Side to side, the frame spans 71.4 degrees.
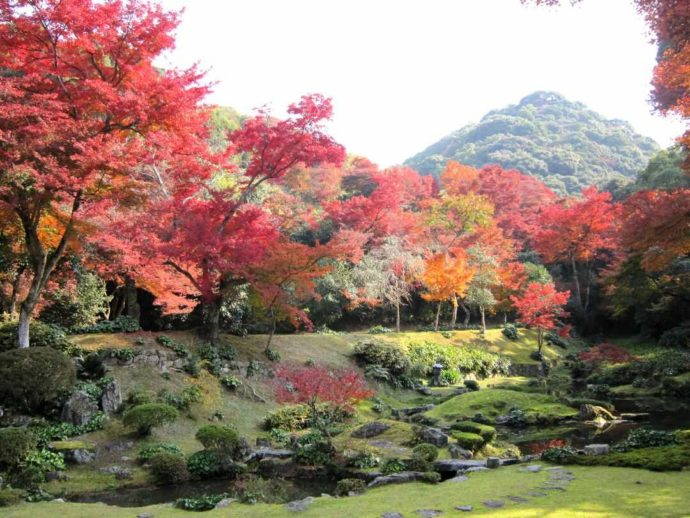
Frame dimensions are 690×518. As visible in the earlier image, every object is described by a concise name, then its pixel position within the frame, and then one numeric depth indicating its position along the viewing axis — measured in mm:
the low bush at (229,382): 15023
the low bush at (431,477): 8086
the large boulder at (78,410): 11008
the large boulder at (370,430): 11709
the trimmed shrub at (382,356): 20906
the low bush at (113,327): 15648
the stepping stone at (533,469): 7966
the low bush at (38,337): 13250
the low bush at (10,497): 7180
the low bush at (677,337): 26766
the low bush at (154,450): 10141
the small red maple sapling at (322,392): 10727
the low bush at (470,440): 10648
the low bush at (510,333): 30984
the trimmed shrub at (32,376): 10297
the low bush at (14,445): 8656
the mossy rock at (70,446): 9658
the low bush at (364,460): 9672
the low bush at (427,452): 9500
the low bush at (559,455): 8312
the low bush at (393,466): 8992
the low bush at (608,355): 20681
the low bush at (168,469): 9367
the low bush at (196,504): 7270
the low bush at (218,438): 10031
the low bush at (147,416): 10711
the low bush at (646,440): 8836
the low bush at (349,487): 7805
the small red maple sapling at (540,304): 24516
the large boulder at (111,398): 11750
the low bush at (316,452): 9977
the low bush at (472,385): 21031
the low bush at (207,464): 9617
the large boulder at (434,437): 10820
